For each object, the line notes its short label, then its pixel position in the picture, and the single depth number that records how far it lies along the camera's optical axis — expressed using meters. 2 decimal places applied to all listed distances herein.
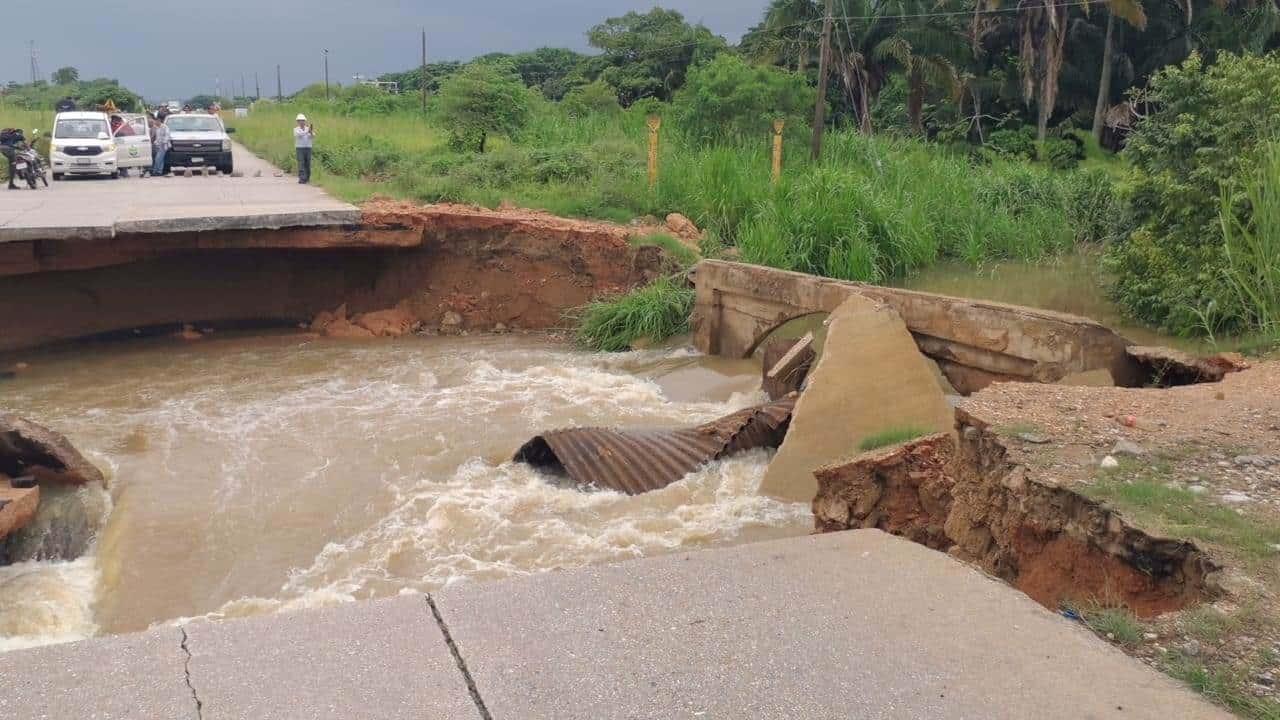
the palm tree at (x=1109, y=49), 26.06
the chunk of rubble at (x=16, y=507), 6.54
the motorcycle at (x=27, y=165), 19.16
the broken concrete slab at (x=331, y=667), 2.82
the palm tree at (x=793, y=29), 31.78
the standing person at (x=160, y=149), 23.58
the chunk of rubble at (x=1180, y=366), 7.55
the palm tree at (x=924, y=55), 29.72
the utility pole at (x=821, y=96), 19.27
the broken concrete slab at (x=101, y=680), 2.79
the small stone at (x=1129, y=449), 4.53
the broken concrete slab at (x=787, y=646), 2.86
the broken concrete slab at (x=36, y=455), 7.42
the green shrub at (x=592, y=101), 32.03
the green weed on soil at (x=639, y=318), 13.27
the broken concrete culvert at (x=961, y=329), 8.02
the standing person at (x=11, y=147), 19.12
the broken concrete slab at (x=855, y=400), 7.49
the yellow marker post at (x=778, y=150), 16.64
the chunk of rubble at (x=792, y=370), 9.62
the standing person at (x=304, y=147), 20.40
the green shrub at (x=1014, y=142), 28.95
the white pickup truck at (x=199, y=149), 23.73
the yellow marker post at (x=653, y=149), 17.11
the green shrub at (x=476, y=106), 23.34
